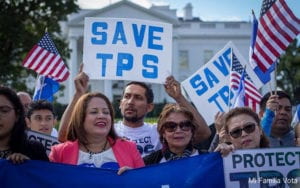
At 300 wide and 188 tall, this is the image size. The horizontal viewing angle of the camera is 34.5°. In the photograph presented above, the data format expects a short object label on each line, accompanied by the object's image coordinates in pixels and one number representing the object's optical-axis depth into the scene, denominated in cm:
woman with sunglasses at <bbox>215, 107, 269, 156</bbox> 379
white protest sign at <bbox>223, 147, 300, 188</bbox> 372
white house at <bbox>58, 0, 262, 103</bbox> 6053
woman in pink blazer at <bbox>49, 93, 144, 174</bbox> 379
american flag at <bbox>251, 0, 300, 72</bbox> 578
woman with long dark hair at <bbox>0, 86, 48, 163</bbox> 354
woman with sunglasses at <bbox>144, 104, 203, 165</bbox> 389
